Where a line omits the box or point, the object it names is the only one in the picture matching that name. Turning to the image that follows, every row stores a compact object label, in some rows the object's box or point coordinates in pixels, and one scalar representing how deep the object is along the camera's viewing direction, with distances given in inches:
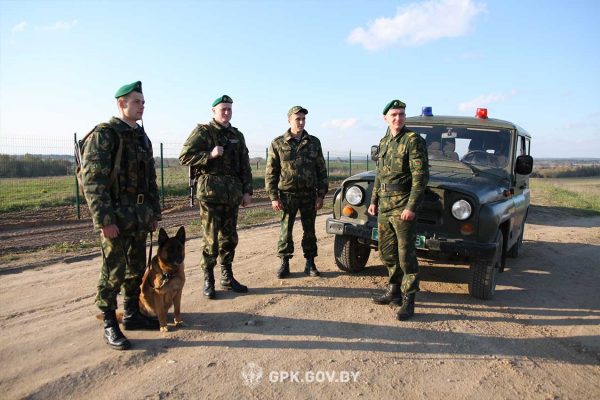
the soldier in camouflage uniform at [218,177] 167.9
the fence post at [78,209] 401.7
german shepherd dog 139.7
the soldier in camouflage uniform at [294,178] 197.8
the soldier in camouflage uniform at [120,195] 123.3
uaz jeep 167.3
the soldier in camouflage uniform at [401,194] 150.9
